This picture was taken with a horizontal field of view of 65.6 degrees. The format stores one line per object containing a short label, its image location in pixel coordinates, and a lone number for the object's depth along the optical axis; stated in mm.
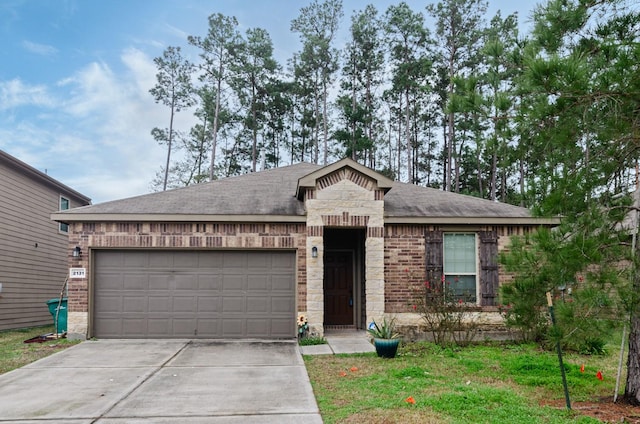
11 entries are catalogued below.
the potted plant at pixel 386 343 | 9023
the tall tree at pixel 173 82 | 29984
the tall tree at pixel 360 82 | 28453
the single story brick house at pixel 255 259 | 11094
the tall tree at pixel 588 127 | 4906
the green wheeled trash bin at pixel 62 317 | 11500
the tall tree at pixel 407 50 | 27250
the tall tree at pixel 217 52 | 27969
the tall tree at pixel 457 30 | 26516
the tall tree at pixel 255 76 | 28500
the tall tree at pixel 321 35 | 28094
